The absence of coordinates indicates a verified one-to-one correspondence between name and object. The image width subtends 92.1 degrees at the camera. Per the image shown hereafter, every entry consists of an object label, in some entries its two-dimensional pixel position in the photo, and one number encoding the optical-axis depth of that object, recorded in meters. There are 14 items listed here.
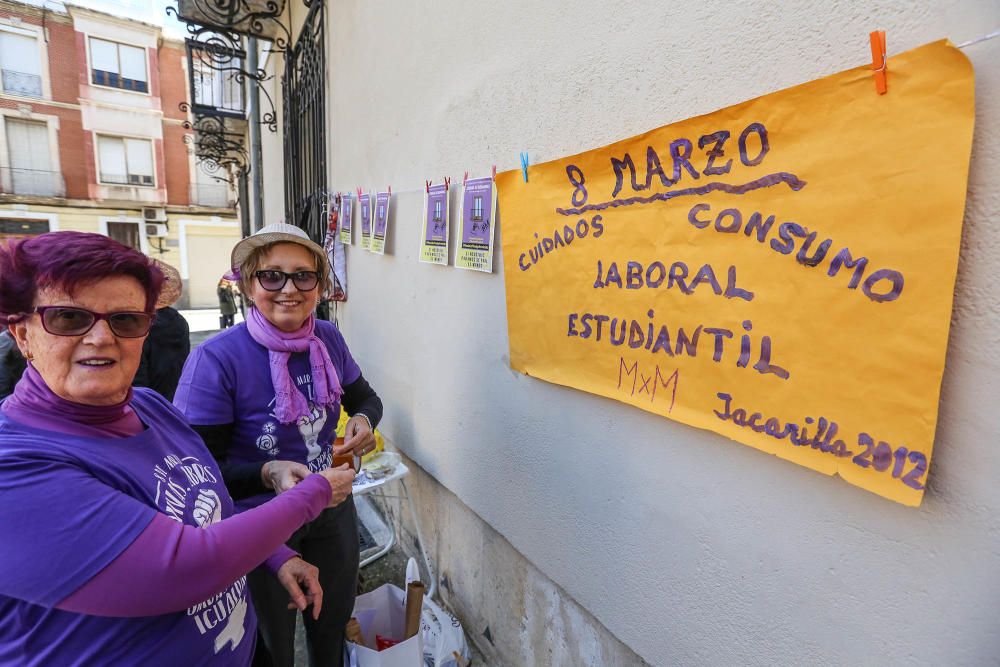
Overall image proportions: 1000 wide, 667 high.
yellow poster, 0.78
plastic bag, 2.12
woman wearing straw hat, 1.50
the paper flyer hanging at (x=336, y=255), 3.80
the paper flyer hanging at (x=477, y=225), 1.84
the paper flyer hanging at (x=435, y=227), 2.14
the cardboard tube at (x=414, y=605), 1.97
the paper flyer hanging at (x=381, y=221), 2.78
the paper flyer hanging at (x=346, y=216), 3.41
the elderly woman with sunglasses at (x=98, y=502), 0.75
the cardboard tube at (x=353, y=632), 1.88
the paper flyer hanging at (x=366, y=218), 3.06
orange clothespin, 0.80
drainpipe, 6.98
